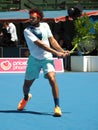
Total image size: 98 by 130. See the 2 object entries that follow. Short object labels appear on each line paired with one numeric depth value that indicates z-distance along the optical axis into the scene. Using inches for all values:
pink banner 981.7
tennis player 432.6
